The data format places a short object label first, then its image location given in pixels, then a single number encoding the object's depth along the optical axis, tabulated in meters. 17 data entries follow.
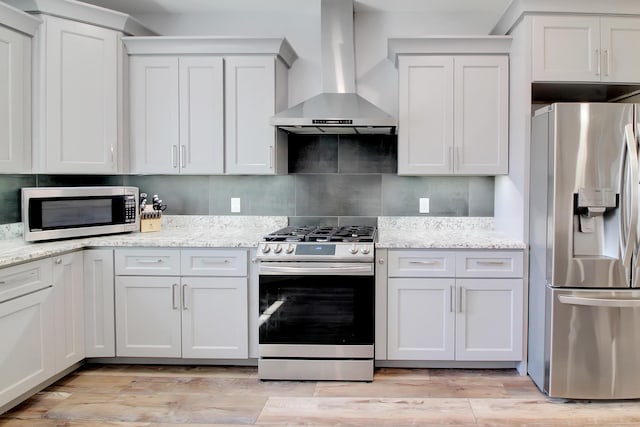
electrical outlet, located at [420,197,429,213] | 3.43
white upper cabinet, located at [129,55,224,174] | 3.11
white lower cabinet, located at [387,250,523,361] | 2.77
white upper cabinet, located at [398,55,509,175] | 3.00
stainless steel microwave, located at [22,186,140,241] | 2.64
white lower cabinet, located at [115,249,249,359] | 2.81
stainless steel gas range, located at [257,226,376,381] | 2.70
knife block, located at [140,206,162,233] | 3.23
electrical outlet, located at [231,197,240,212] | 3.52
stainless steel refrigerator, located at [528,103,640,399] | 2.40
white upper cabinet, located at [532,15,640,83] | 2.71
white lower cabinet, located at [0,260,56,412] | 2.21
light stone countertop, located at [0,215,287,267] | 2.49
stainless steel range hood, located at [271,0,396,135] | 2.96
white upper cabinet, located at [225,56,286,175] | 3.10
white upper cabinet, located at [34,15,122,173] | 2.80
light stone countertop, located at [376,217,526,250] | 2.76
